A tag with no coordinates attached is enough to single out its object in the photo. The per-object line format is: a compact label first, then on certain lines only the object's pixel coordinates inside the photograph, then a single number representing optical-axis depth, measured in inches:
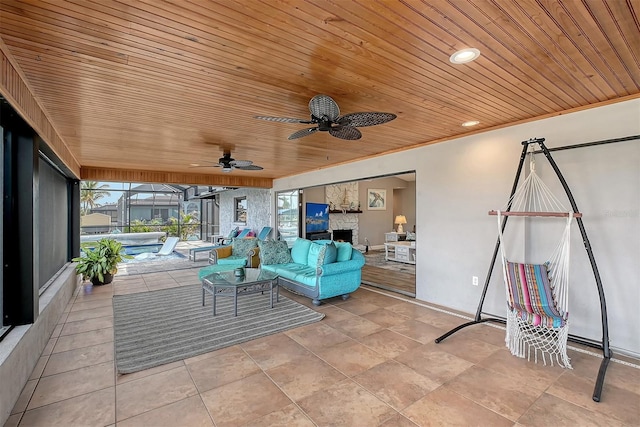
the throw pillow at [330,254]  169.0
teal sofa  168.1
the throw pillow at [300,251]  206.8
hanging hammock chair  104.2
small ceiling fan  189.0
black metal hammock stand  98.6
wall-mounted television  349.4
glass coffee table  152.4
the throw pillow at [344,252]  181.6
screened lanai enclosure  495.8
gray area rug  113.2
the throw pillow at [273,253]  208.7
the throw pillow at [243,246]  244.8
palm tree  494.1
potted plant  209.2
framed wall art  415.5
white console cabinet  299.6
